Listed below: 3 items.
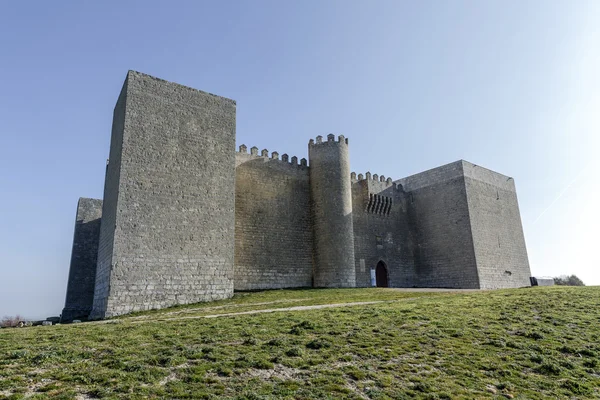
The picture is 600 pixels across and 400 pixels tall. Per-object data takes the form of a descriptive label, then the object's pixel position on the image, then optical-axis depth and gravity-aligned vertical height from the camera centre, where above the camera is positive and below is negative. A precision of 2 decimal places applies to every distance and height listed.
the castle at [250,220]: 17.95 +4.07
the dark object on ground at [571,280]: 47.62 +0.36
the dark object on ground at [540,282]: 26.98 +0.14
